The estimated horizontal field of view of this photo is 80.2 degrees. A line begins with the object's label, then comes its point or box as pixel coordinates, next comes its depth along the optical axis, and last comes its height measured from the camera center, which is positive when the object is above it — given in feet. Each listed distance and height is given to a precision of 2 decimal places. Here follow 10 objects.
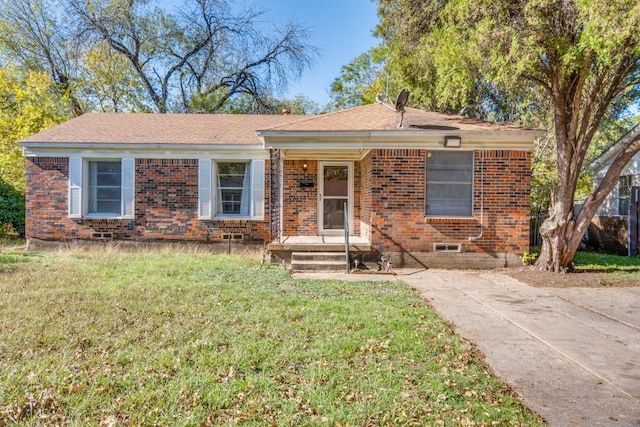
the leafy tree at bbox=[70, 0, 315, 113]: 68.90 +30.79
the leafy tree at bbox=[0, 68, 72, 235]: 42.22 +11.40
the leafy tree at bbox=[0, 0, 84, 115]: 61.58 +29.05
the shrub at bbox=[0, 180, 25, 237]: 41.70 +0.31
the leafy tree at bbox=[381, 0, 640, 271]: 20.80 +9.68
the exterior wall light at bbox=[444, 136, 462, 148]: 27.71 +5.60
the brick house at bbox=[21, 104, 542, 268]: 28.43 +2.46
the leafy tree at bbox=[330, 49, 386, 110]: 85.36 +31.15
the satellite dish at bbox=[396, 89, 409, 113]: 27.59 +8.67
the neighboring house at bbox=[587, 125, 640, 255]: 39.27 +0.46
